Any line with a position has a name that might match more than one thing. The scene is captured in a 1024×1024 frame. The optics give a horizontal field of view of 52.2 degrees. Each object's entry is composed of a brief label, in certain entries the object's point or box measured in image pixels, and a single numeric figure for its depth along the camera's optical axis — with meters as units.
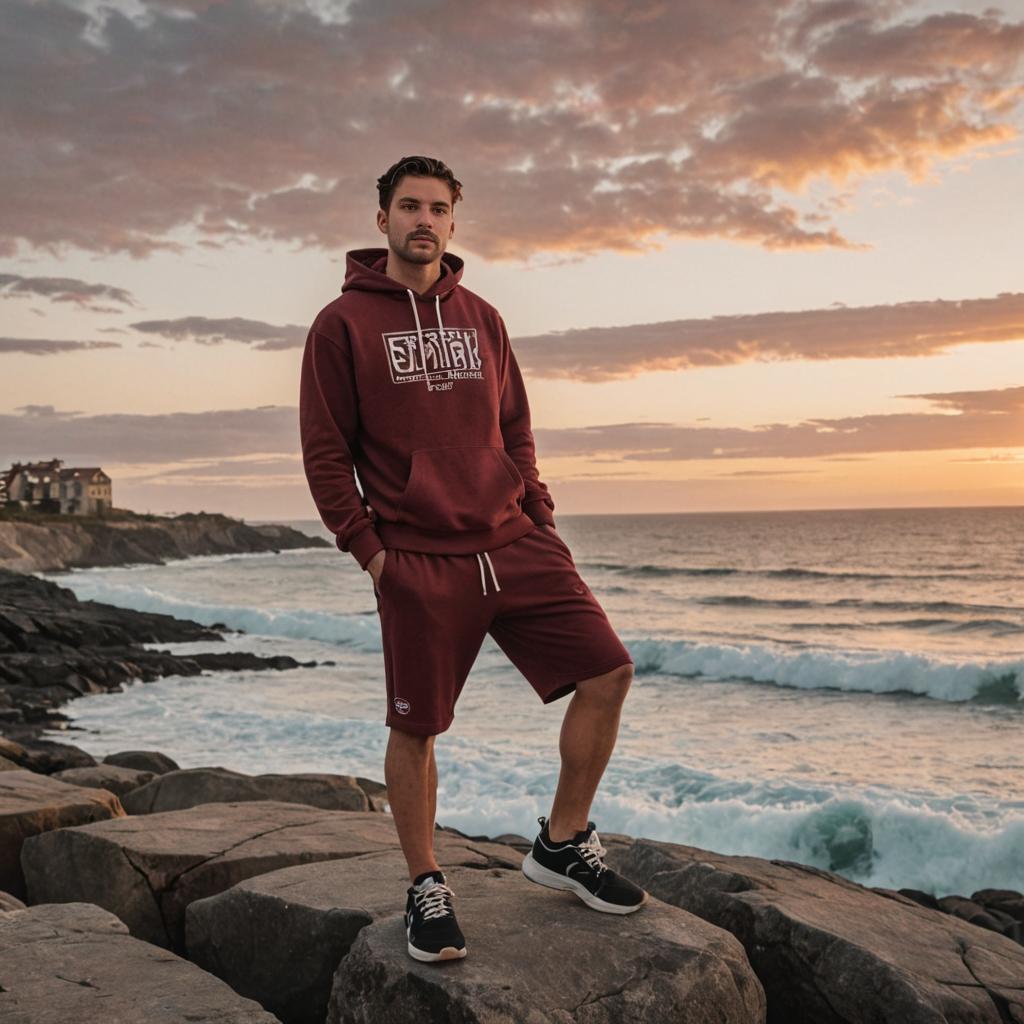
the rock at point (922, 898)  8.23
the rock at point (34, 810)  6.07
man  3.64
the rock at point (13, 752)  10.10
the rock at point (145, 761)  11.09
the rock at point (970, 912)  7.58
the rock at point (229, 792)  8.31
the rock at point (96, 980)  3.40
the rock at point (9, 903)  5.04
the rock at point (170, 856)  5.15
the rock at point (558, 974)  3.34
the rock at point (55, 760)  10.23
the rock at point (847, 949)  3.98
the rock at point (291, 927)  4.13
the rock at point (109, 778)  8.60
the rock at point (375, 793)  8.80
